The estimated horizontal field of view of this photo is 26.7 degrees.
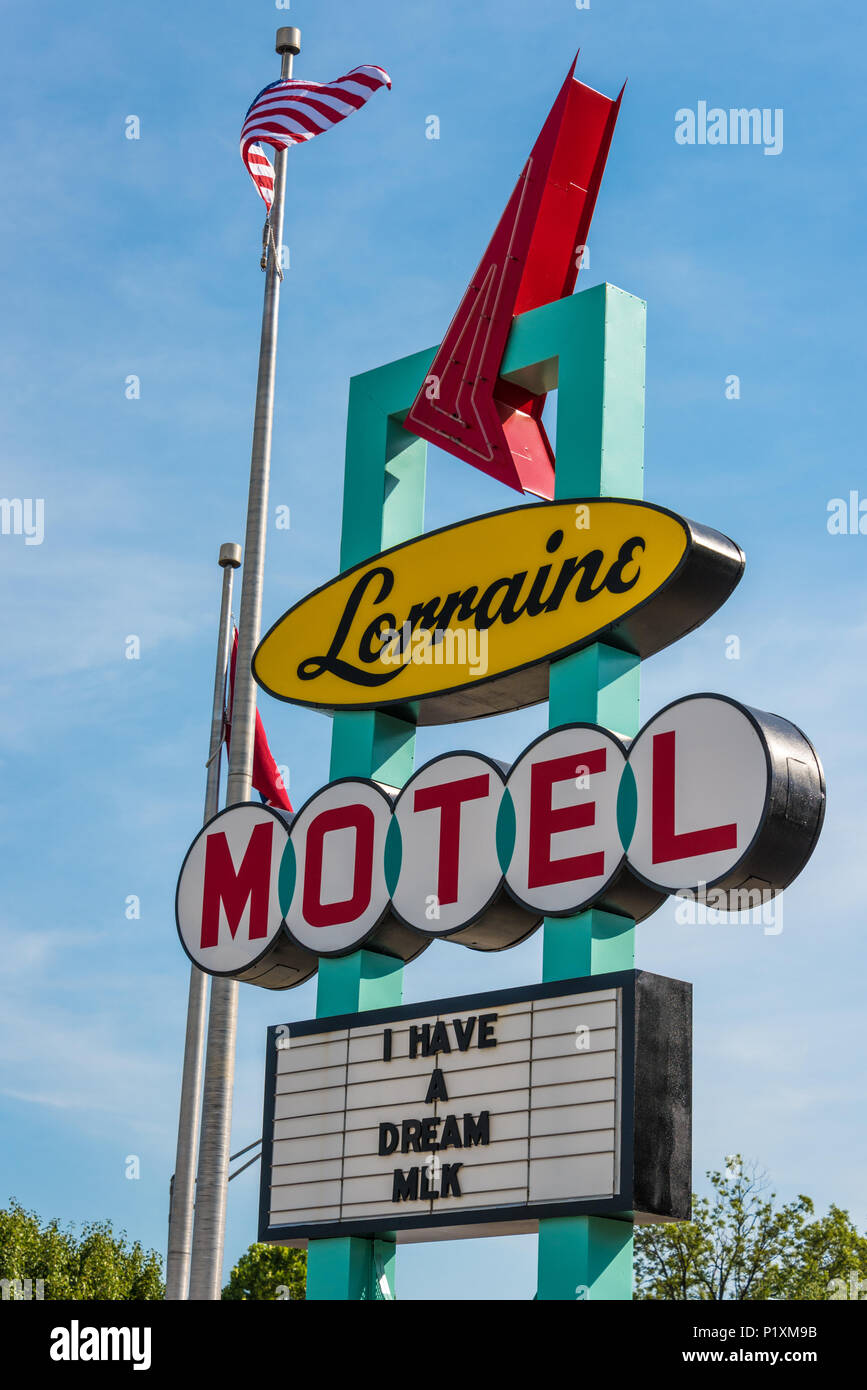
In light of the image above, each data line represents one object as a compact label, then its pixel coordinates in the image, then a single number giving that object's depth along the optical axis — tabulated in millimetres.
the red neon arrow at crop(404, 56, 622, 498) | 14359
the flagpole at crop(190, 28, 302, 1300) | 17875
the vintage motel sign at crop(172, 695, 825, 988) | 11508
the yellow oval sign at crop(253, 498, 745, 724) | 12430
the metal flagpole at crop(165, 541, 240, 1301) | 22016
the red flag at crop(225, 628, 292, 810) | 21156
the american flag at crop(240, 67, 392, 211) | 21109
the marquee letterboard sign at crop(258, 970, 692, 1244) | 11422
